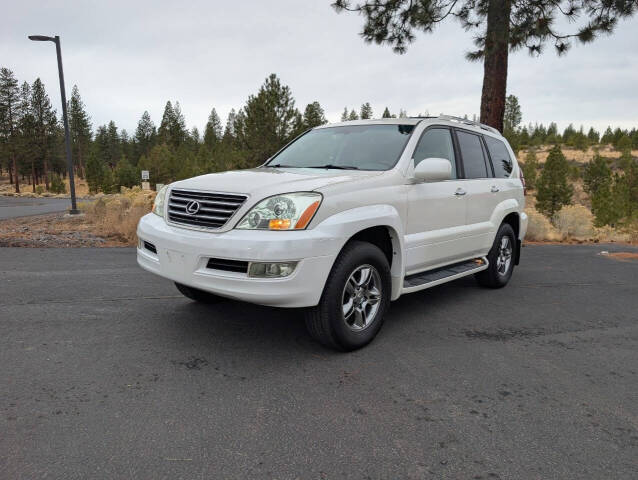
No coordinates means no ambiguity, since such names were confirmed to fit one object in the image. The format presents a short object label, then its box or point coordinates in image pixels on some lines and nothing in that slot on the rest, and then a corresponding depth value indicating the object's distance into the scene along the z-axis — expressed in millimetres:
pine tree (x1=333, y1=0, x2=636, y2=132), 9367
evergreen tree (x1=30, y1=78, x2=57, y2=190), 66312
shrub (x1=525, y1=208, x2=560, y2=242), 12241
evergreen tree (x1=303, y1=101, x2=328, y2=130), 45656
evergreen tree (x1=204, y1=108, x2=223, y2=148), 105188
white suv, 3281
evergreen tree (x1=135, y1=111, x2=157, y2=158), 91312
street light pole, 15711
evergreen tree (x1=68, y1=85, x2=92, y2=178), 77812
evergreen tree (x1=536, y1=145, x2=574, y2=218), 36406
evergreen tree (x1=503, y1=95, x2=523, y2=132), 86000
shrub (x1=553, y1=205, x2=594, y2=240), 15508
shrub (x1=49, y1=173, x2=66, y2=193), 52781
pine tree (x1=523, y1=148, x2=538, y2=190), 49906
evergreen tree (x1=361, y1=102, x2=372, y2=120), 101188
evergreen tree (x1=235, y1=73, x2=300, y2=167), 31562
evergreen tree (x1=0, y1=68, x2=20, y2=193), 64062
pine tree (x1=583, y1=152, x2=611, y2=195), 43125
